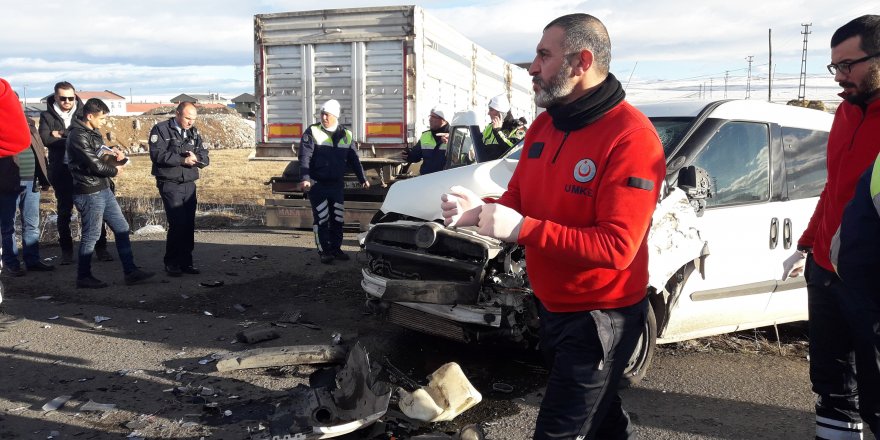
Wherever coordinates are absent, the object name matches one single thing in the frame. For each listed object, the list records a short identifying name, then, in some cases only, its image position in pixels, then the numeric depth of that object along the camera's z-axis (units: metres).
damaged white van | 4.41
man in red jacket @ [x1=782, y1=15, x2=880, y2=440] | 2.91
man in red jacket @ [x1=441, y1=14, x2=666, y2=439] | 2.25
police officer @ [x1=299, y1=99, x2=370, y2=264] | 8.61
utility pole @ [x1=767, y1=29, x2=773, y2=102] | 47.96
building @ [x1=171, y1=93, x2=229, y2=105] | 147.49
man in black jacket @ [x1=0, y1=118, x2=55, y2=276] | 7.77
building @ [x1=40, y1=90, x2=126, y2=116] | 118.85
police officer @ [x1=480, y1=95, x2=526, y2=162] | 8.40
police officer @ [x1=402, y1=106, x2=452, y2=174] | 9.86
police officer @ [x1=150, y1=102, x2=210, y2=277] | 7.80
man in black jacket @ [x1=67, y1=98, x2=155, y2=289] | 7.21
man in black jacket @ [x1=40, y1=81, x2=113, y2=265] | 8.48
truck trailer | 11.17
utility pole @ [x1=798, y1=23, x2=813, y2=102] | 51.94
